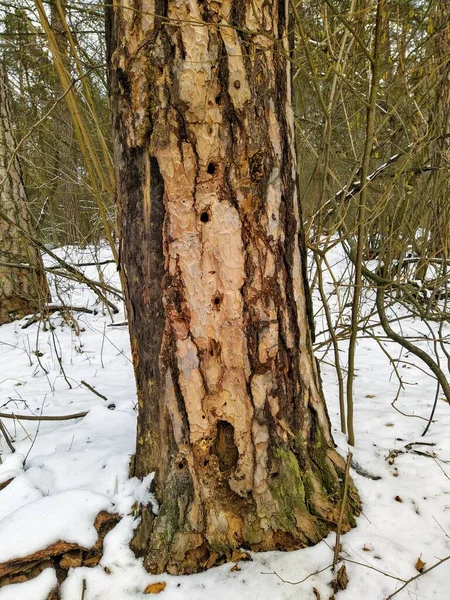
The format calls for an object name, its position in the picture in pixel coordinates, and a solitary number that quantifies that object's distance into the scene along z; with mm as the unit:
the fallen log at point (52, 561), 1160
